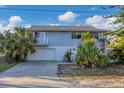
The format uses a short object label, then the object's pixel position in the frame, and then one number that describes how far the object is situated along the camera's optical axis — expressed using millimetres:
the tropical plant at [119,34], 5723
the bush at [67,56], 7033
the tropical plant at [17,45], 7631
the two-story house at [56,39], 7311
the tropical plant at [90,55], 5971
